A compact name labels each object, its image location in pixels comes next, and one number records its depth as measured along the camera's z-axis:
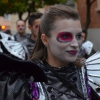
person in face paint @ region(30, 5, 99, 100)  2.05
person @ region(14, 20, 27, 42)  7.01
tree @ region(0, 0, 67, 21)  12.38
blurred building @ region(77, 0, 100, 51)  14.85
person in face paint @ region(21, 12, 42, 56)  4.95
